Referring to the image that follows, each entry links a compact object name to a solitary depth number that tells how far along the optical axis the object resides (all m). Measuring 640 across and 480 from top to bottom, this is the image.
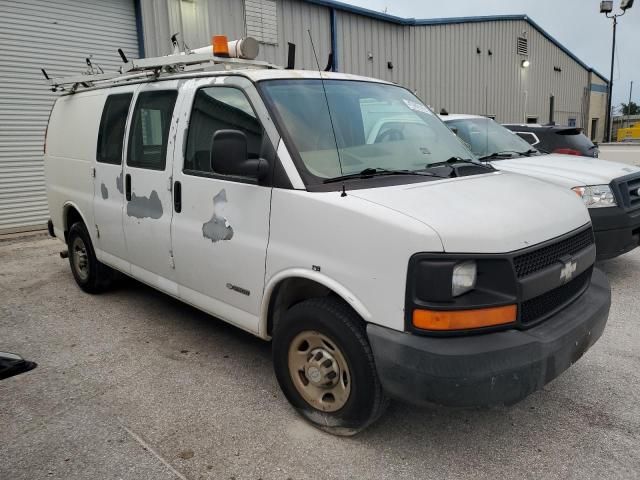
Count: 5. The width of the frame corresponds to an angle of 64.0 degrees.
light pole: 20.17
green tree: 64.96
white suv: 5.14
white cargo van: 2.36
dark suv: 8.88
